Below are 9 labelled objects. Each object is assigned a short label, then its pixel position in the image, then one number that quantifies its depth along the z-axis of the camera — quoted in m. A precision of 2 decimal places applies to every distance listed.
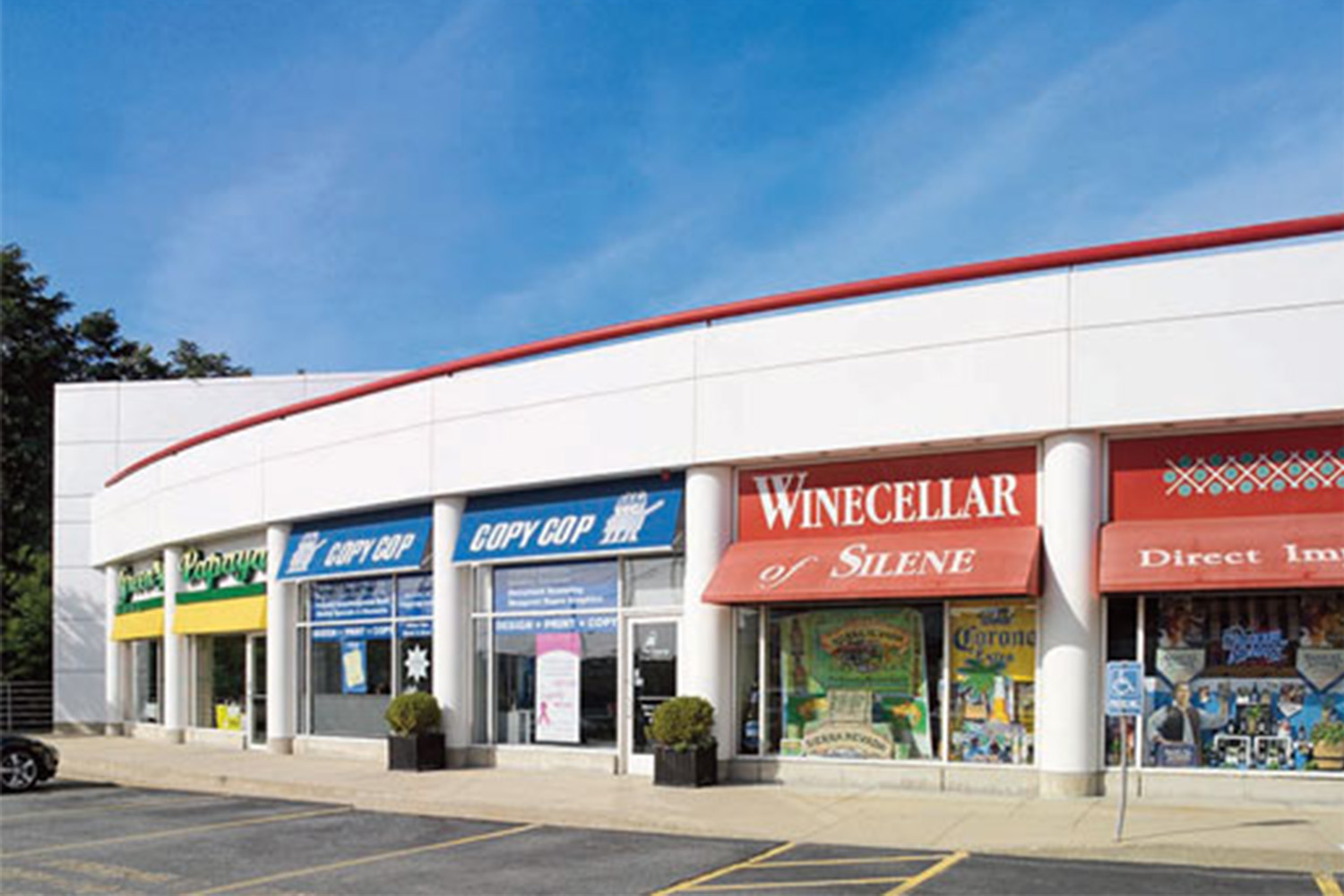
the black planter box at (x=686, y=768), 17.83
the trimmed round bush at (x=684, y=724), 17.84
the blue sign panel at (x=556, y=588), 20.36
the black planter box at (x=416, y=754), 21.02
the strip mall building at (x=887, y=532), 15.32
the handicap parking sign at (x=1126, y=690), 13.24
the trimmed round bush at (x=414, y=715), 21.14
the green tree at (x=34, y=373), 49.31
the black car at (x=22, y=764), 21.30
